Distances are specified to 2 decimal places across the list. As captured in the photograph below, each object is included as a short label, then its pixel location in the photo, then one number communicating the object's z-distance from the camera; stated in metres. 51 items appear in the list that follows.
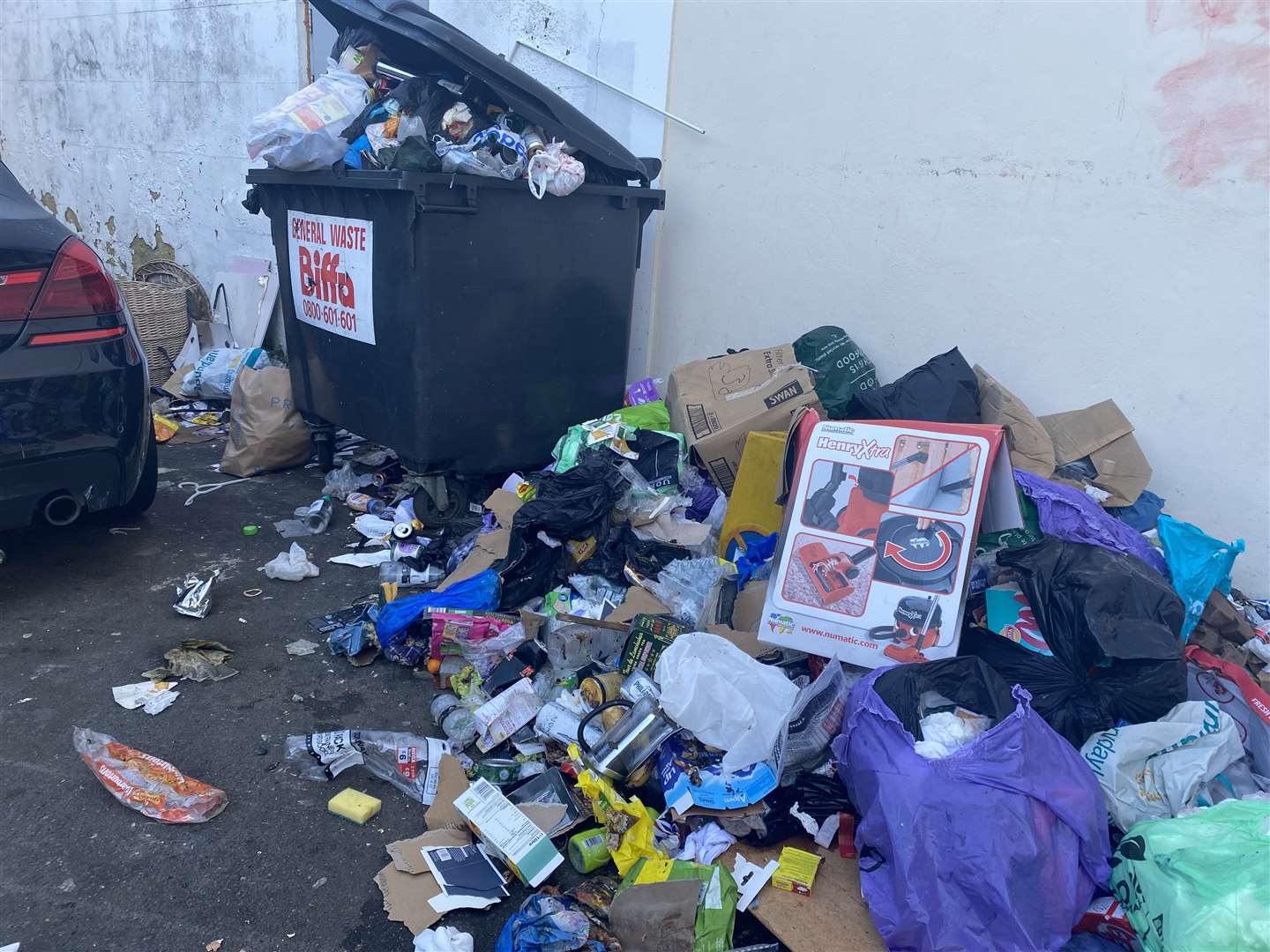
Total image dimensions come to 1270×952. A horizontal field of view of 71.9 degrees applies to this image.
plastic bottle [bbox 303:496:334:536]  4.10
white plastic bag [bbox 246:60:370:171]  3.65
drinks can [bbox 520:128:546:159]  3.70
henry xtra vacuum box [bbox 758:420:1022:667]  2.53
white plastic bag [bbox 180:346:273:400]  5.95
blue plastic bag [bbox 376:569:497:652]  3.05
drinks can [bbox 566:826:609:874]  2.16
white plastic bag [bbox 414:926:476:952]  1.92
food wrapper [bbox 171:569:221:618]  3.24
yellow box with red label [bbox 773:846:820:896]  2.11
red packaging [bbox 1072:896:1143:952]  1.93
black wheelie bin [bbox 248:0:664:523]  3.52
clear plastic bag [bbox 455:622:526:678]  2.96
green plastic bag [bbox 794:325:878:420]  3.77
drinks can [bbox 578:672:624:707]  2.63
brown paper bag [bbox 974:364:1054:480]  3.16
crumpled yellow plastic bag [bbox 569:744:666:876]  2.17
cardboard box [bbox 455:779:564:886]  2.13
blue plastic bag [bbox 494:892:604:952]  1.91
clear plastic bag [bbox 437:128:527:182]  3.45
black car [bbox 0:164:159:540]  2.74
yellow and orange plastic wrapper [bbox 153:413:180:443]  5.38
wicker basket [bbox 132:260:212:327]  7.06
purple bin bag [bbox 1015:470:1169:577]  2.72
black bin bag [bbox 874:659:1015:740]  2.12
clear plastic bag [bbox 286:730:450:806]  2.45
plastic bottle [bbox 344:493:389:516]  4.24
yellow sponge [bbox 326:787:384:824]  2.29
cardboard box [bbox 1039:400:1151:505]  3.16
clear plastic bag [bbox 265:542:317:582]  3.57
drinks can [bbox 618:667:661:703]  2.52
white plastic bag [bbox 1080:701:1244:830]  2.12
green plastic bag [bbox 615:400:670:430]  3.95
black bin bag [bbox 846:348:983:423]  3.30
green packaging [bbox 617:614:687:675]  2.70
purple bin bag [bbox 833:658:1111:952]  1.83
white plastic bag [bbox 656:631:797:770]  2.33
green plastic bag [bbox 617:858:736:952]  1.96
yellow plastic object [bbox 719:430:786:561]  3.28
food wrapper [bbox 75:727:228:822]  2.25
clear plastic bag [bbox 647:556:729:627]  3.03
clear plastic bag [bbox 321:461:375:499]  4.52
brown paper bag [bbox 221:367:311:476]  4.67
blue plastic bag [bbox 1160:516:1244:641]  2.66
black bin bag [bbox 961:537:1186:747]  2.21
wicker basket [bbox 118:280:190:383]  6.55
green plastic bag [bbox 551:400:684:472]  3.82
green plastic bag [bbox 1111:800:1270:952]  1.65
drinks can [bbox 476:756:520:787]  2.46
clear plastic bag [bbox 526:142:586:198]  3.63
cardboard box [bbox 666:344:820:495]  3.58
